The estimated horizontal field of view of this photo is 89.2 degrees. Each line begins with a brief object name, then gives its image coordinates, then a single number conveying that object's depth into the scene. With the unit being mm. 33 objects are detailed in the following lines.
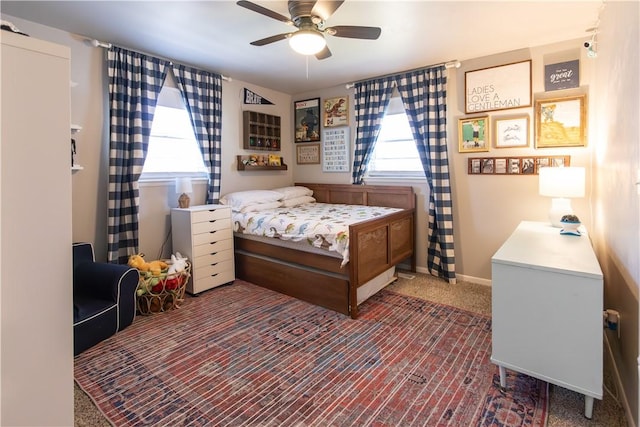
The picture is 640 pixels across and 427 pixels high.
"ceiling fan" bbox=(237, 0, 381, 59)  2072
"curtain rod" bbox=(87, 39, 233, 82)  2815
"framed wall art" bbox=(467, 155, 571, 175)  2997
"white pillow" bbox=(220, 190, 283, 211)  3684
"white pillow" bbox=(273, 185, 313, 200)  4221
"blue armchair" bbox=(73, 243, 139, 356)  2135
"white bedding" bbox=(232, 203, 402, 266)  2721
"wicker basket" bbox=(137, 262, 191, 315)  2713
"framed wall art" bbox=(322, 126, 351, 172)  4305
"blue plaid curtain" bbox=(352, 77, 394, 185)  3891
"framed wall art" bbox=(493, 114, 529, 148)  3116
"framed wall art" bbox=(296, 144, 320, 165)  4625
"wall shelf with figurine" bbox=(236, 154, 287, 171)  4156
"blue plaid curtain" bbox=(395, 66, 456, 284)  3498
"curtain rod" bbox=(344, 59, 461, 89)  3381
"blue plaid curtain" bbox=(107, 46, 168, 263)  2943
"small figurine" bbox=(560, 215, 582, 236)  2356
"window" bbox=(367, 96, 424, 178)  3867
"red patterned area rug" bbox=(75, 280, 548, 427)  1642
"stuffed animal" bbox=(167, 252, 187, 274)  2889
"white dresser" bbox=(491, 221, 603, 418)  1477
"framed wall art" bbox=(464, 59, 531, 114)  3086
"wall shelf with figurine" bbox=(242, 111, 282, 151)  4191
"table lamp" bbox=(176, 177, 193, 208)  3408
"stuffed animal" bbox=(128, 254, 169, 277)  2789
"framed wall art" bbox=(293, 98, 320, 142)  4562
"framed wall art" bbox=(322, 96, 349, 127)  4262
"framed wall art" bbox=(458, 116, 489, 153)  3328
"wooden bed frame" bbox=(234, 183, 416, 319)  2730
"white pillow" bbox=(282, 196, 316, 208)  4133
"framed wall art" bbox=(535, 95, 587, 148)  2846
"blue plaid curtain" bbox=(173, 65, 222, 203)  3500
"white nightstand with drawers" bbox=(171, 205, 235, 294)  3184
